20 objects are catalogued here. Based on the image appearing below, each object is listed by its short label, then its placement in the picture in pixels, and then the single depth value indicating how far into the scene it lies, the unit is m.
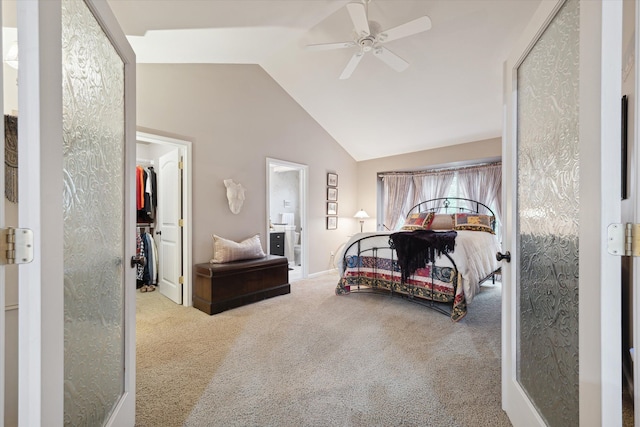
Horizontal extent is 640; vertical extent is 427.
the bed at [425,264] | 2.97
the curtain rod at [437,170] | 4.95
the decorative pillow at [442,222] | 4.70
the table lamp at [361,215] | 5.78
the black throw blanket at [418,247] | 3.05
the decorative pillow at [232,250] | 3.49
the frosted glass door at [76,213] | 0.71
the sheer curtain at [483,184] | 4.82
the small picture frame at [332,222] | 5.39
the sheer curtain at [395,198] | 5.74
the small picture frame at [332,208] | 5.38
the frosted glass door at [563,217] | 0.76
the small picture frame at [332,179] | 5.37
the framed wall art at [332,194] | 5.39
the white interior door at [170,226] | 3.46
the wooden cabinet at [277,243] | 5.72
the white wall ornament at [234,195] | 3.72
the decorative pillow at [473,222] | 4.39
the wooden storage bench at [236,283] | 3.18
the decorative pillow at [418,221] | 4.81
